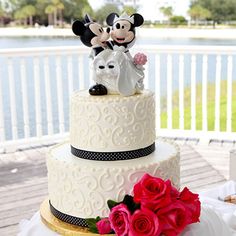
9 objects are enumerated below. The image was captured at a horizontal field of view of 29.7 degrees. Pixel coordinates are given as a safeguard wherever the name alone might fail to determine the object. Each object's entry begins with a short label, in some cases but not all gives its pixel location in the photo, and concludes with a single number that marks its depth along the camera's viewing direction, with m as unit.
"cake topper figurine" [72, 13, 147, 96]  1.66
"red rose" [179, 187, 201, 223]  1.37
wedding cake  1.58
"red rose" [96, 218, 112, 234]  1.42
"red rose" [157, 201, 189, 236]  1.31
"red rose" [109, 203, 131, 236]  1.34
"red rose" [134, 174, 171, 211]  1.32
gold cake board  1.54
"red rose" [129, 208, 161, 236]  1.29
